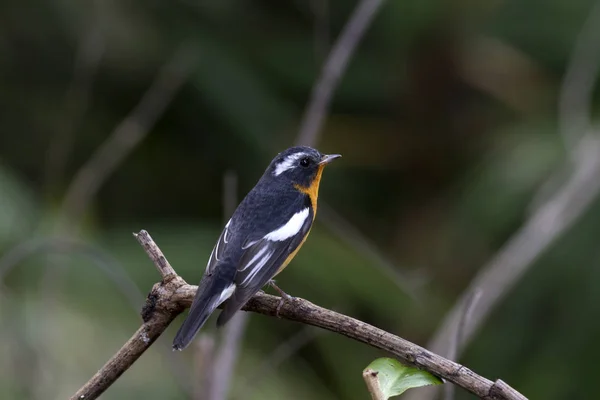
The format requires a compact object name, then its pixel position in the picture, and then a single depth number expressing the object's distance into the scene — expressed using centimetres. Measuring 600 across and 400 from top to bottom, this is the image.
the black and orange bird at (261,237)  627
